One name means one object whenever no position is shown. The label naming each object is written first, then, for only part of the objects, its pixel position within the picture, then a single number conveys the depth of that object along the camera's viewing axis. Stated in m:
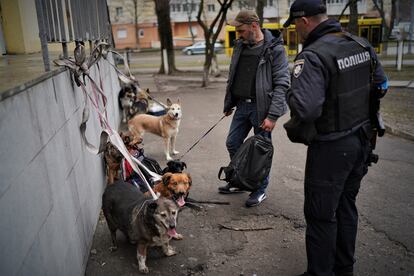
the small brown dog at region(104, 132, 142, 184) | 4.83
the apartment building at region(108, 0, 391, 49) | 55.62
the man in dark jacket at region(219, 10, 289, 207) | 4.27
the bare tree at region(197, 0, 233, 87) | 16.28
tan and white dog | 6.93
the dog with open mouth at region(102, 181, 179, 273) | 3.25
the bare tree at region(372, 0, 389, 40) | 37.12
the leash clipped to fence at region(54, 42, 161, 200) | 3.57
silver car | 42.56
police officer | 2.71
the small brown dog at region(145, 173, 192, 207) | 4.04
